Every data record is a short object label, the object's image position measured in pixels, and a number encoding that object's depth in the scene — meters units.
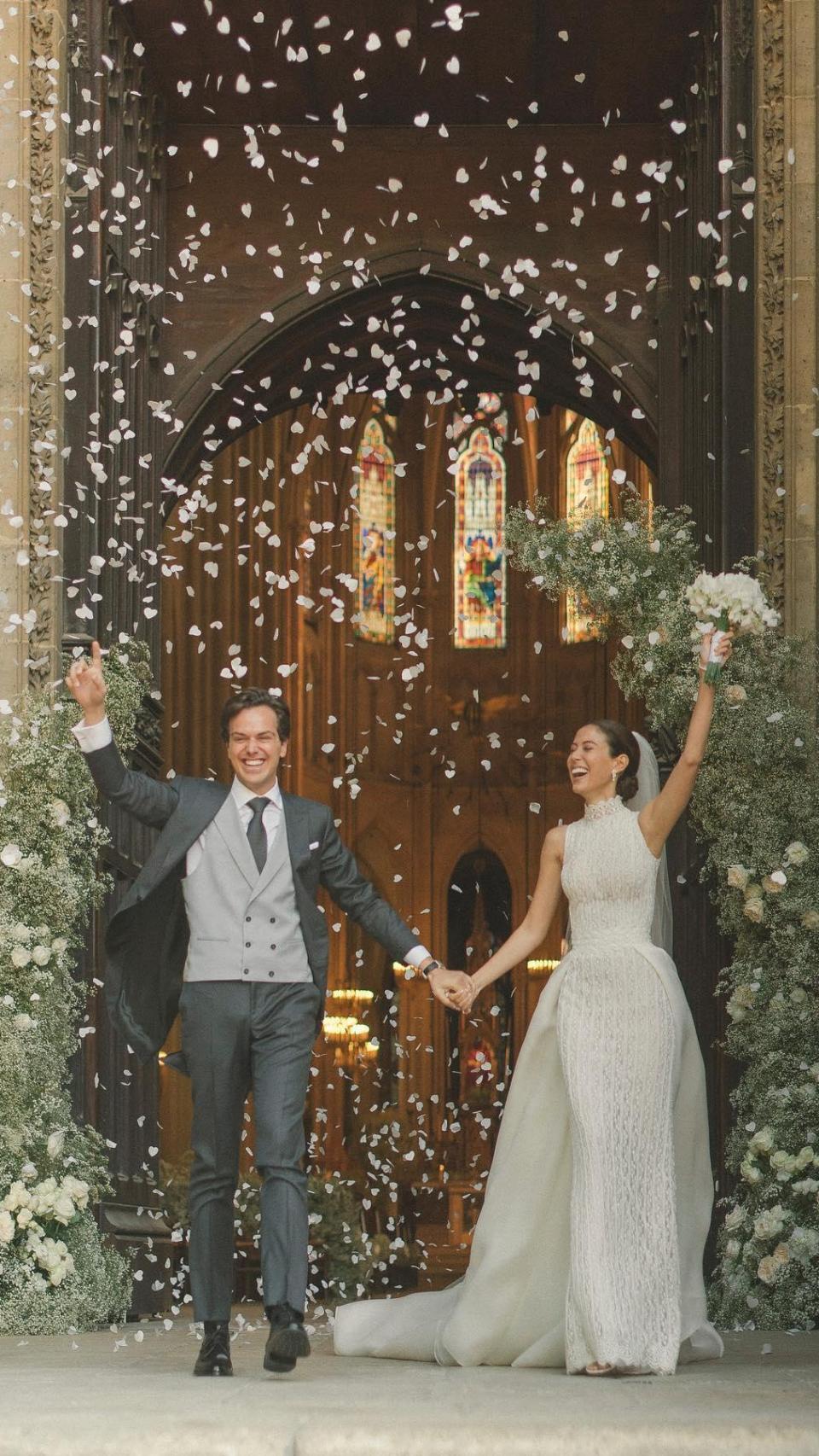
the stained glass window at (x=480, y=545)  27.67
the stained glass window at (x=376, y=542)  26.22
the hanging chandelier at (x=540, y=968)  25.64
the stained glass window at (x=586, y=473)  25.95
